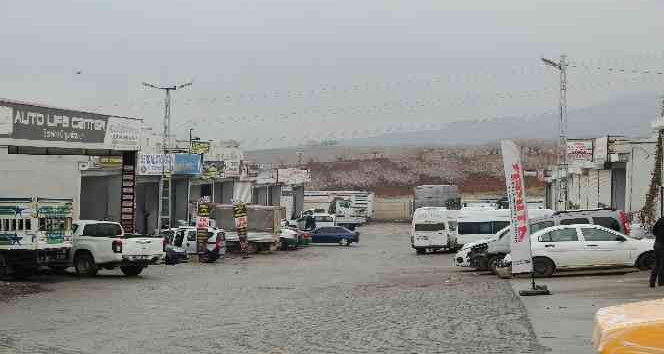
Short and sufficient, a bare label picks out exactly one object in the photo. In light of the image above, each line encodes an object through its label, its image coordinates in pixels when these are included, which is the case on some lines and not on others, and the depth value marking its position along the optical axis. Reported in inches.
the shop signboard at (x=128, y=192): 1423.5
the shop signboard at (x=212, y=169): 2580.7
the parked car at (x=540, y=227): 1242.6
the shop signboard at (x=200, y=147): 2810.5
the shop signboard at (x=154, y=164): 2084.2
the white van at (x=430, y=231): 1957.4
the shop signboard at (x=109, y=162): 1930.4
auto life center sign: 1109.7
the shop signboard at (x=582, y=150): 2119.8
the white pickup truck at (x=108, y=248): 1195.3
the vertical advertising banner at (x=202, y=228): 1664.6
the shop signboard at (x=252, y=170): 3129.4
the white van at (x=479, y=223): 1771.7
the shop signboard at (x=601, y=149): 1932.7
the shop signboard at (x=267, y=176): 3267.7
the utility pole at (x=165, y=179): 2193.8
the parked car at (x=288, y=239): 2176.1
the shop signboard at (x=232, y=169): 2817.4
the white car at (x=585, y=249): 1075.3
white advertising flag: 879.1
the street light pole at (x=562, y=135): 2714.1
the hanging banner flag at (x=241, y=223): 1962.4
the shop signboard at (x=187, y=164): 2279.9
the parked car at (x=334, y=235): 2445.9
